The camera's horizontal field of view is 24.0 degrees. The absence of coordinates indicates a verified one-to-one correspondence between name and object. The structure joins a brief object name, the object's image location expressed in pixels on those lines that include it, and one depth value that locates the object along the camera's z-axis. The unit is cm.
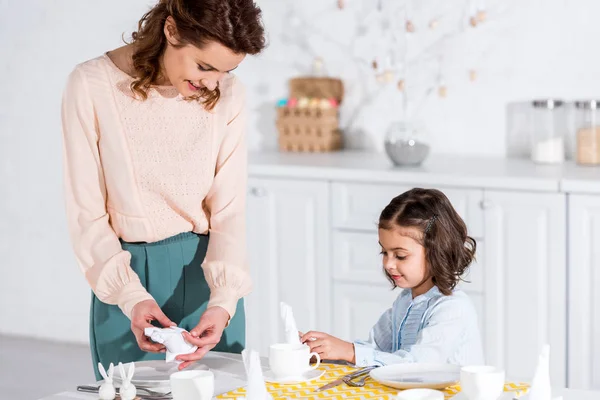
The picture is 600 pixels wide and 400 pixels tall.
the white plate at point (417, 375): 415
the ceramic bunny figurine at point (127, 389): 407
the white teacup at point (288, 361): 425
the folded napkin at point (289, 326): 437
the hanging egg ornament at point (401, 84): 682
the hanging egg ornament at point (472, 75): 684
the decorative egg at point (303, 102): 714
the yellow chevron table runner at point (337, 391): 413
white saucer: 425
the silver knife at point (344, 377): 418
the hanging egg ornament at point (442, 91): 693
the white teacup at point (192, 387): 403
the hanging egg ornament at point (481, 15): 677
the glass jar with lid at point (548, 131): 658
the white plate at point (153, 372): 428
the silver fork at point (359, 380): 420
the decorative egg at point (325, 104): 709
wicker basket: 713
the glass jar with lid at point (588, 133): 645
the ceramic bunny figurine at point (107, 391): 407
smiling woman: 444
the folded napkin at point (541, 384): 382
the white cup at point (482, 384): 397
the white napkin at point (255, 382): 399
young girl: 449
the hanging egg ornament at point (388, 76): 700
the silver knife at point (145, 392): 415
